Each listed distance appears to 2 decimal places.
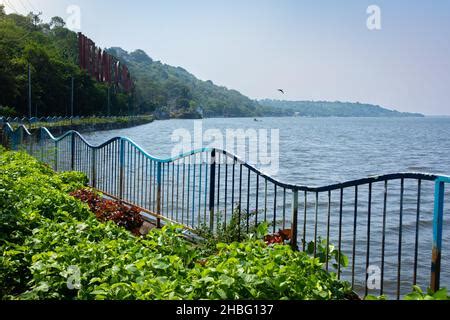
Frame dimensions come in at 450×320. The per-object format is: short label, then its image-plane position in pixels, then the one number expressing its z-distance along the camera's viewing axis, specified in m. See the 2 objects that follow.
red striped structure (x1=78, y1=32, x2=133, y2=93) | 53.45
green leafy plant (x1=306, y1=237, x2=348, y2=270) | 4.06
